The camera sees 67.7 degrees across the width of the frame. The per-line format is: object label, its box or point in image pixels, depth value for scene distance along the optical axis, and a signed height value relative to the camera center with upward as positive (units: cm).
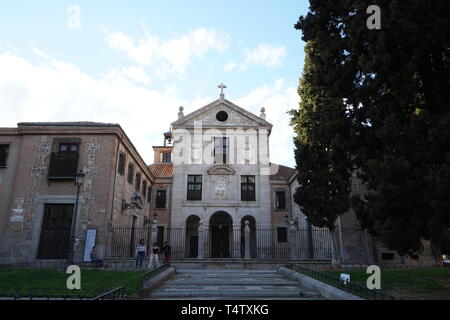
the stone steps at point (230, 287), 941 -130
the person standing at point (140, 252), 1634 -32
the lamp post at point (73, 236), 1445 +37
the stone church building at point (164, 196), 1775 +327
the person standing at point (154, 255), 1613 -46
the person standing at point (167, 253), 1773 -39
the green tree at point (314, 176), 1700 +355
